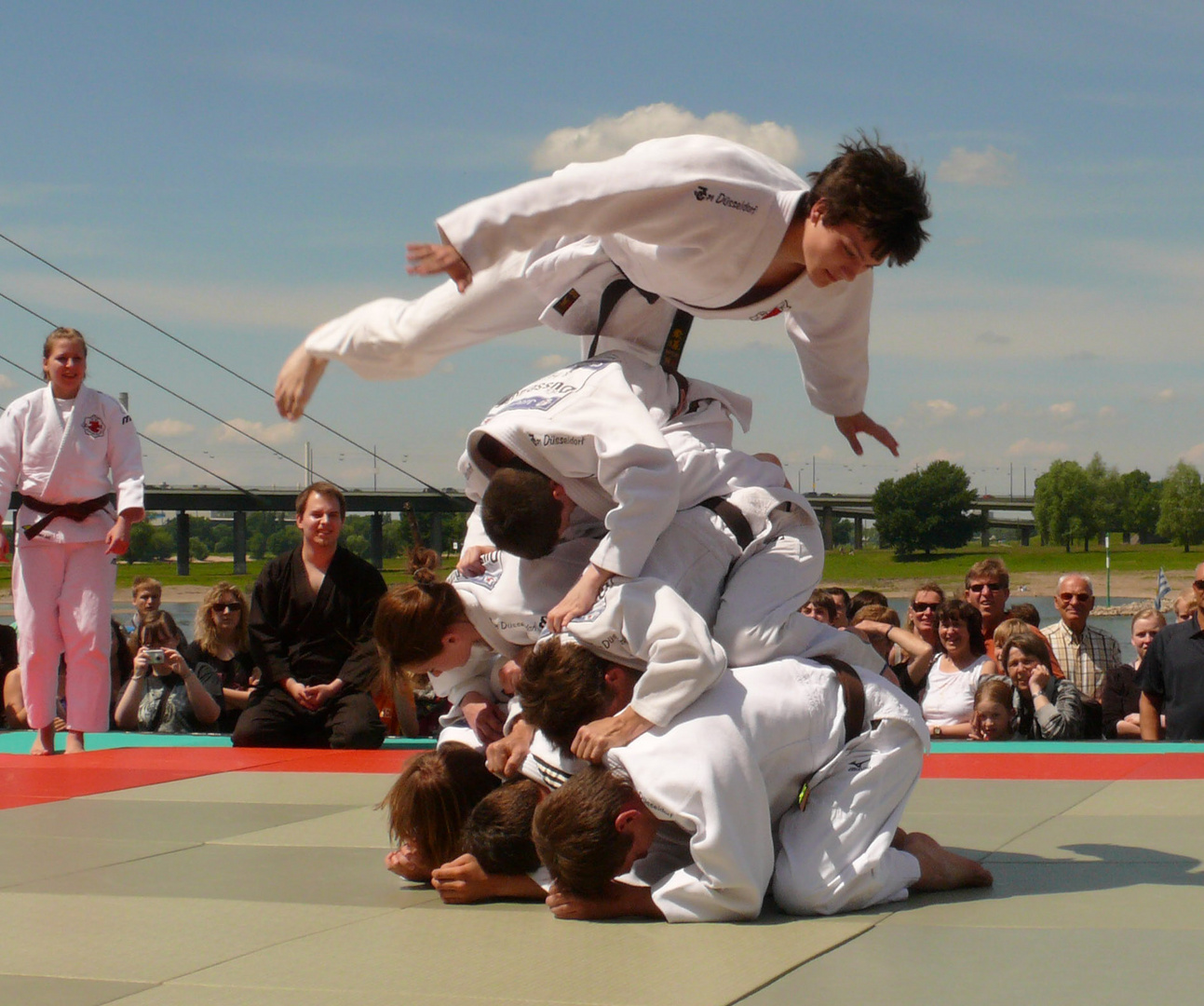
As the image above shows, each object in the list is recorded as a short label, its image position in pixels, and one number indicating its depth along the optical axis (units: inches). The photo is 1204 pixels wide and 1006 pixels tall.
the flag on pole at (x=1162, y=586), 593.2
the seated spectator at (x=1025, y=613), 308.7
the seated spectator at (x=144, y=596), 322.2
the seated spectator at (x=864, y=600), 339.3
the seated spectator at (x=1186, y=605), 288.7
